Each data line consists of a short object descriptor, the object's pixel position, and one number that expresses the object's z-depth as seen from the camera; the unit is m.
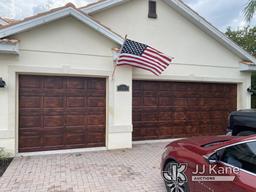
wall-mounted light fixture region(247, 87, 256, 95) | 9.65
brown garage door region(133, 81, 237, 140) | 8.26
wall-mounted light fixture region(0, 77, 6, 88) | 6.06
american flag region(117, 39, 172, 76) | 6.57
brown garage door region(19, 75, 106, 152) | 6.55
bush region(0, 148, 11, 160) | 6.05
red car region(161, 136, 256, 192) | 2.60
